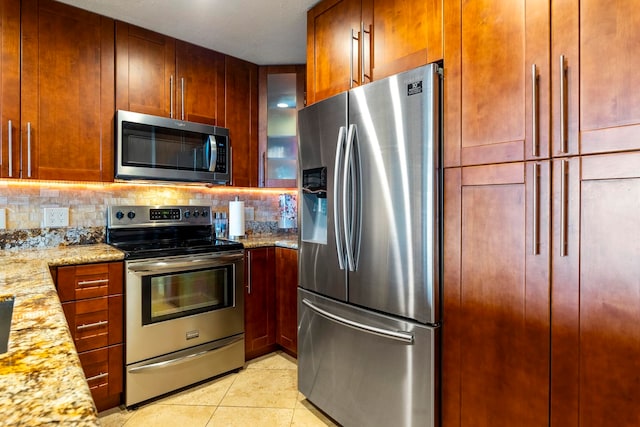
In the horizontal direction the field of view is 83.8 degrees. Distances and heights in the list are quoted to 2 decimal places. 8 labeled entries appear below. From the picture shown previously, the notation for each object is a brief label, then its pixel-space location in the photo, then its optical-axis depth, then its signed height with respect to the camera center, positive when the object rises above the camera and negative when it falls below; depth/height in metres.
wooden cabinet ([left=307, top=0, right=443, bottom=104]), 1.55 +0.84
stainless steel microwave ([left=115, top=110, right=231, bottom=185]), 2.29 +0.42
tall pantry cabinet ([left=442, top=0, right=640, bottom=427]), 1.06 -0.01
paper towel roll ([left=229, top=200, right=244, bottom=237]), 2.77 -0.06
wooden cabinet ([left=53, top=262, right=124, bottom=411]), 1.90 -0.60
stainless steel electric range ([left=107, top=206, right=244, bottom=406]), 2.08 -0.58
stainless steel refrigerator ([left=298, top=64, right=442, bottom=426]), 1.46 -0.19
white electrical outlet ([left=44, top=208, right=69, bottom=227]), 2.30 -0.05
